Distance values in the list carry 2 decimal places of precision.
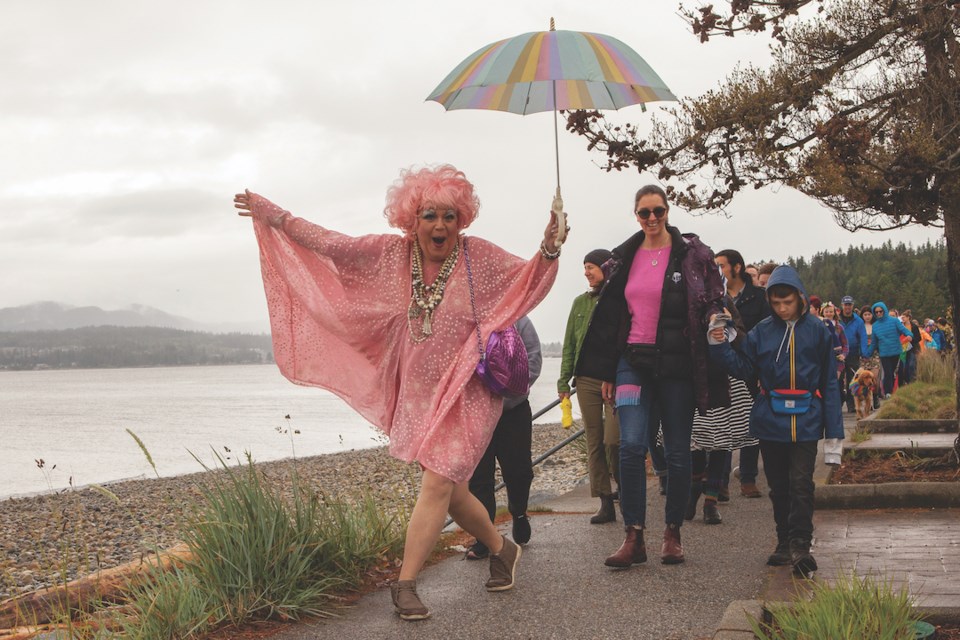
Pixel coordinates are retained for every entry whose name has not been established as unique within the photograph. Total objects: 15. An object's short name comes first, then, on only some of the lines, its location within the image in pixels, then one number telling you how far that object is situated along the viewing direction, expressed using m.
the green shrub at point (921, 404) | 13.15
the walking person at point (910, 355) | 23.34
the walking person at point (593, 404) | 7.78
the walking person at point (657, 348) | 5.93
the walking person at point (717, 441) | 7.92
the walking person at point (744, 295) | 8.18
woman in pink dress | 5.25
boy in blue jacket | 5.80
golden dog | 17.89
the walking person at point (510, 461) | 6.66
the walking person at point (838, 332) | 12.95
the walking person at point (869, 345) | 19.23
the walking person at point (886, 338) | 19.77
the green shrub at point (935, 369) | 19.94
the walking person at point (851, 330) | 18.70
